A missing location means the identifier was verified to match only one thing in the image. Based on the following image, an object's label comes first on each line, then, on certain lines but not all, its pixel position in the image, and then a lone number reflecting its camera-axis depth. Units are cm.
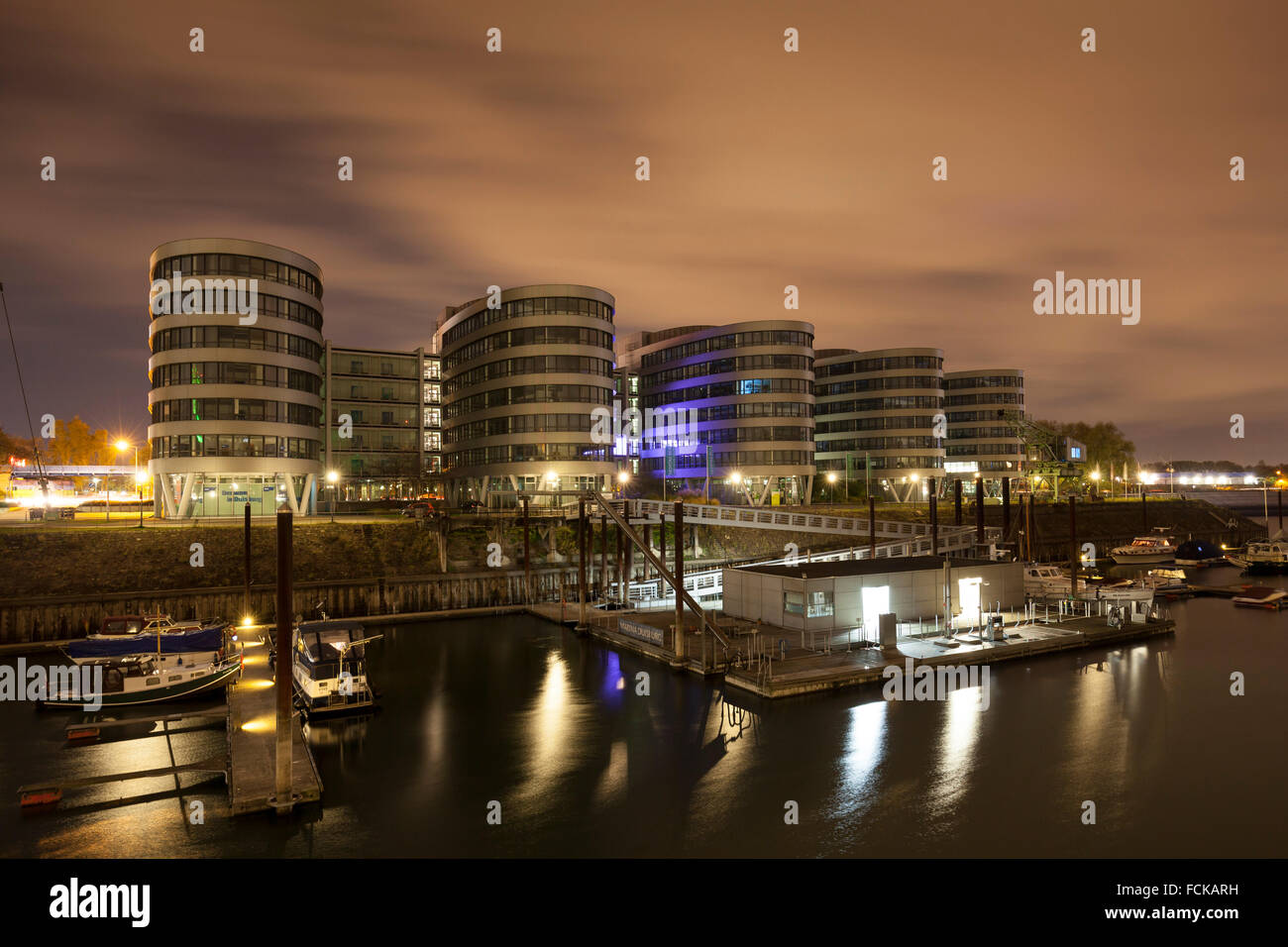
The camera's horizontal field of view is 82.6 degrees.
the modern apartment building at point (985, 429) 14338
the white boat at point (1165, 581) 6144
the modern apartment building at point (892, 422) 12756
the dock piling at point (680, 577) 3744
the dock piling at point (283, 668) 2194
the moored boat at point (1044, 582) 5775
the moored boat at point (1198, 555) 8181
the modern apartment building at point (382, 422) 10462
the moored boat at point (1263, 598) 5584
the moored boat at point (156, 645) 3488
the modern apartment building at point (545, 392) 8475
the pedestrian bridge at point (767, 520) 6188
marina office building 3966
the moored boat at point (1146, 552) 8556
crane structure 12488
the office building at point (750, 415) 10525
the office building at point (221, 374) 6638
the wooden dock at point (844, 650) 3369
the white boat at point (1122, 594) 4924
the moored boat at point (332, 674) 3272
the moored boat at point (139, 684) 3303
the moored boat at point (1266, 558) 7531
